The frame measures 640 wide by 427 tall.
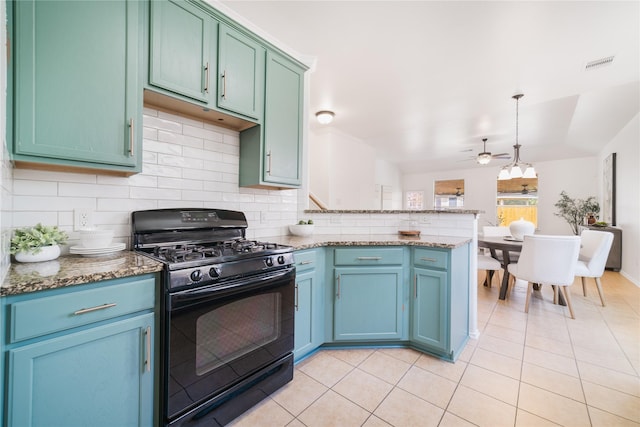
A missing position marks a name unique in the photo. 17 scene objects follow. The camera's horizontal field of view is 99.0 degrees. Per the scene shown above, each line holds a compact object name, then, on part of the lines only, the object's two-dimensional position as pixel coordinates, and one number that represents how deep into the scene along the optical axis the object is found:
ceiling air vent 2.66
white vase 3.57
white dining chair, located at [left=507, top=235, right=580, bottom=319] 2.72
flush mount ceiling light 4.17
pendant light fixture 3.83
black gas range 1.19
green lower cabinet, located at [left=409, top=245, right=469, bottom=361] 1.93
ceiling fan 5.05
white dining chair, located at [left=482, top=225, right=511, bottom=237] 4.55
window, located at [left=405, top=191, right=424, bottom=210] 9.22
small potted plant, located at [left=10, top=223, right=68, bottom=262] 1.13
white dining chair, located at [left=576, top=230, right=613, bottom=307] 3.03
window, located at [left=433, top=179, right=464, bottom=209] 8.66
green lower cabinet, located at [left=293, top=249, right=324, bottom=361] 1.84
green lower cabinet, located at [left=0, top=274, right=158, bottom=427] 0.88
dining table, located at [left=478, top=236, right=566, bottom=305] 3.19
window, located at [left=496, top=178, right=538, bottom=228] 7.45
